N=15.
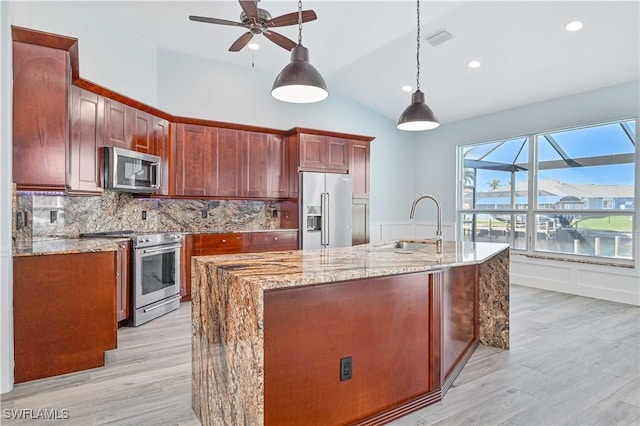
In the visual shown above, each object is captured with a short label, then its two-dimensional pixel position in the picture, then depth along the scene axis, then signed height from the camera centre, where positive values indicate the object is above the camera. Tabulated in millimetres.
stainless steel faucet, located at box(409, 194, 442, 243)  2908 -111
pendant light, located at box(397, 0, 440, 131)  2932 +777
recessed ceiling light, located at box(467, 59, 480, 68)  4797 +1976
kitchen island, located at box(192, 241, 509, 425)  1536 -624
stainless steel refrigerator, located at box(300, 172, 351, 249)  5371 -9
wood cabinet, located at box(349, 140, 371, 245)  5922 +328
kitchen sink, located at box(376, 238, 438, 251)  3074 -308
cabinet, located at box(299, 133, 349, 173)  5453 +888
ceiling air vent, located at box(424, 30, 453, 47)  4356 +2141
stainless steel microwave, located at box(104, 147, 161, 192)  3719 +426
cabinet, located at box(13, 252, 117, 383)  2441 -743
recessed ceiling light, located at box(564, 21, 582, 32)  3788 +1974
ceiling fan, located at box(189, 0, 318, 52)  2976 +1670
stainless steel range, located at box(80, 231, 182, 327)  3699 -713
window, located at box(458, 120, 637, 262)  4730 +285
